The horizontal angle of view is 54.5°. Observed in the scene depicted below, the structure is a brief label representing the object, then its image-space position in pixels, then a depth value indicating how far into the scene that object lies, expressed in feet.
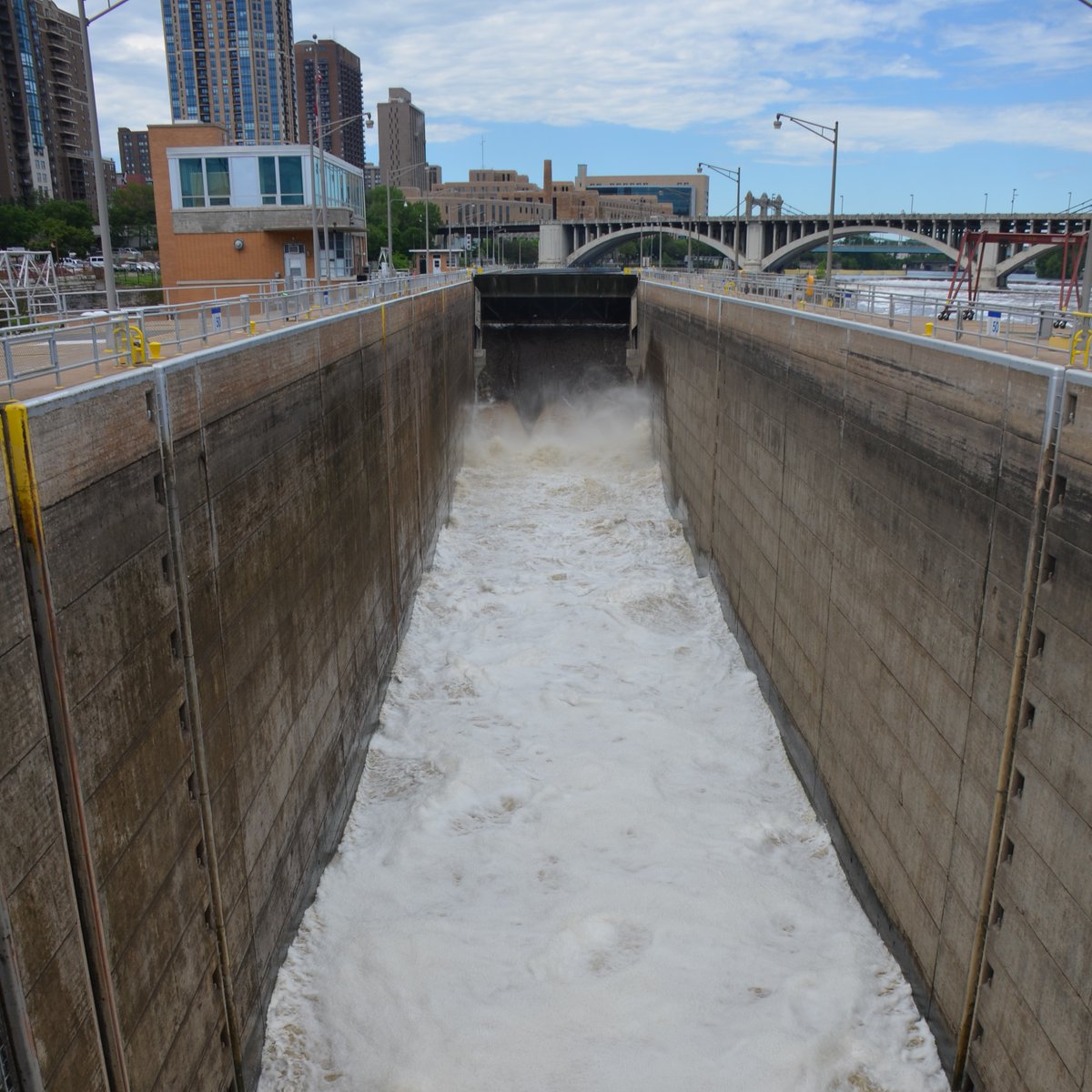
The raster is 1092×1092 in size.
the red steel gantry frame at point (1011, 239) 74.59
